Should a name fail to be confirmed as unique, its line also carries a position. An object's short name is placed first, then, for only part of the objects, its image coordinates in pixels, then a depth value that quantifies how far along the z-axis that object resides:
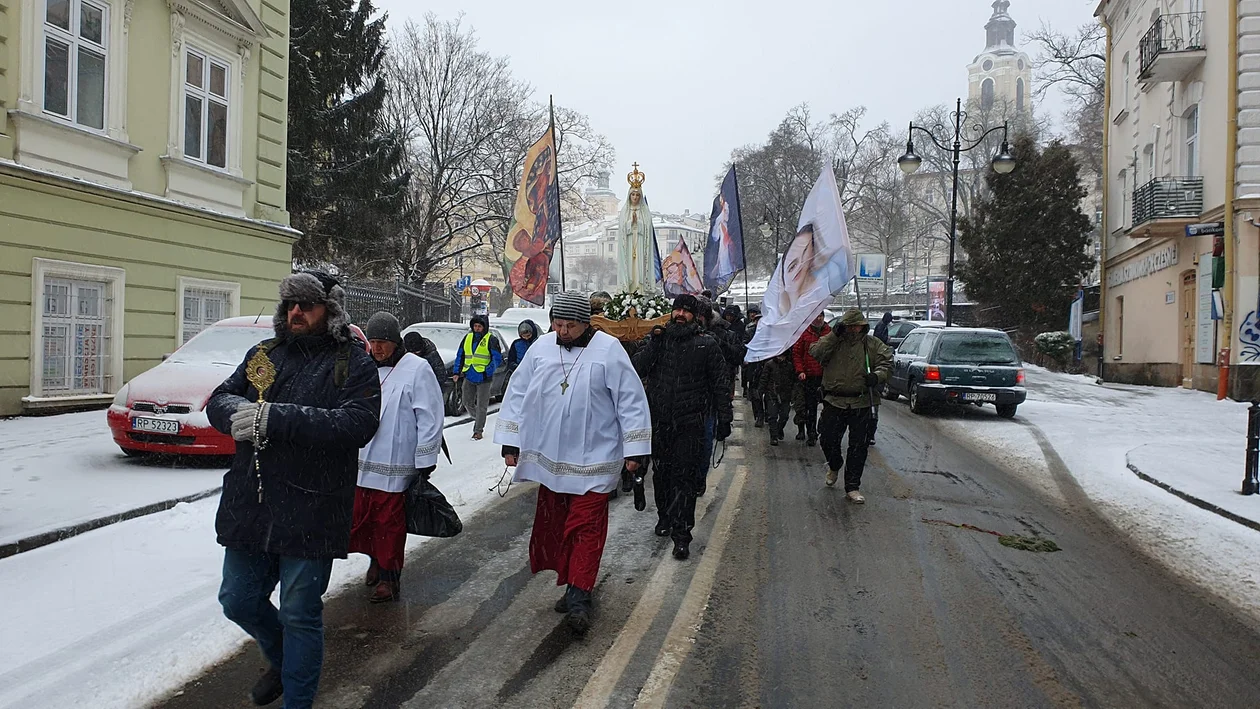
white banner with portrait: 9.26
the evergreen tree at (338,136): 24.38
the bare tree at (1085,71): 35.97
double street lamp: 22.53
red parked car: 8.73
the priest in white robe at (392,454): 5.04
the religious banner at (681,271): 20.95
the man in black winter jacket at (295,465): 3.18
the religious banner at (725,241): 19.23
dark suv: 15.42
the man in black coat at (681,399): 6.36
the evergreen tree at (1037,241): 30.92
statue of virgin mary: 13.33
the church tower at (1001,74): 109.81
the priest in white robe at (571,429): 4.81
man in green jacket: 8.23
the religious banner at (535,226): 13.05
